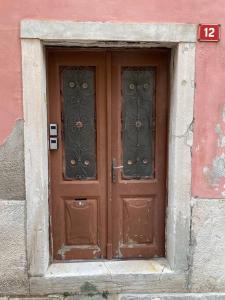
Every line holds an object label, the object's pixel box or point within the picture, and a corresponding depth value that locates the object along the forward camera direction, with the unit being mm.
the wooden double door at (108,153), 2527
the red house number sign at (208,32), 2313
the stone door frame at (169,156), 2281
